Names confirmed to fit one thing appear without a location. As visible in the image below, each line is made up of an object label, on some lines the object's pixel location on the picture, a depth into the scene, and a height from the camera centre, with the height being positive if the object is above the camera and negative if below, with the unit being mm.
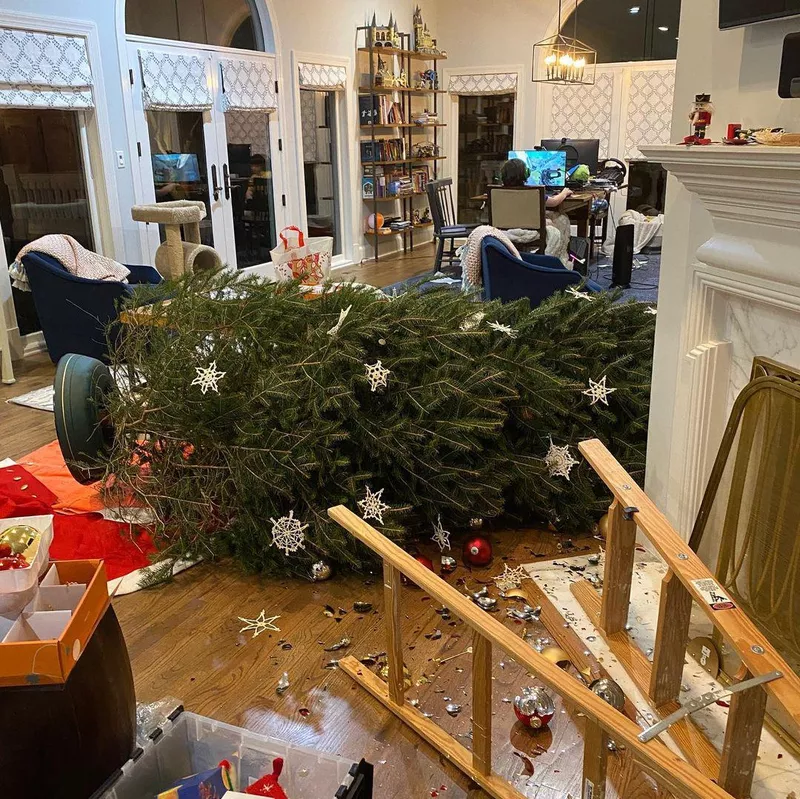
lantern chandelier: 8016 +794
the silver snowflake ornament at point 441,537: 2805 -1339
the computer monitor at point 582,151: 8867 -82
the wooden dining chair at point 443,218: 7633 -705
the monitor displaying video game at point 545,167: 7973 -224
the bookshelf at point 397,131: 9086 +185
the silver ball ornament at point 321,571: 2633 -1359
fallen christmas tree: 2617 -887
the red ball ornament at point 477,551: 2670 -1322
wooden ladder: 1323 -985
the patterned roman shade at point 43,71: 5074 +528
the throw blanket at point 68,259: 4889 -658
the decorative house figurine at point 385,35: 9000 +1238
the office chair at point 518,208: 6309 -500
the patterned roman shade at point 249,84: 7055 +572
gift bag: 4059 -551
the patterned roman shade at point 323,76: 8039 +721
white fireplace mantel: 1886 -425
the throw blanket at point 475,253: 4570 -609
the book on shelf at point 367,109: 8961 +412
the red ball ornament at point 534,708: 1934 -1330
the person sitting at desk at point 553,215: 6949 -623
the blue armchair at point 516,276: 4387 -710
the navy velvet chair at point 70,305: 4797 -903
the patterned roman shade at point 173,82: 6191 +532
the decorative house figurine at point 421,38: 9844 +1300
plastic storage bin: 1613 -1235
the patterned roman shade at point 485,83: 10305 +790
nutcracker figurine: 2062 +62
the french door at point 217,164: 6438 -126
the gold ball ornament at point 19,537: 1640 -779
